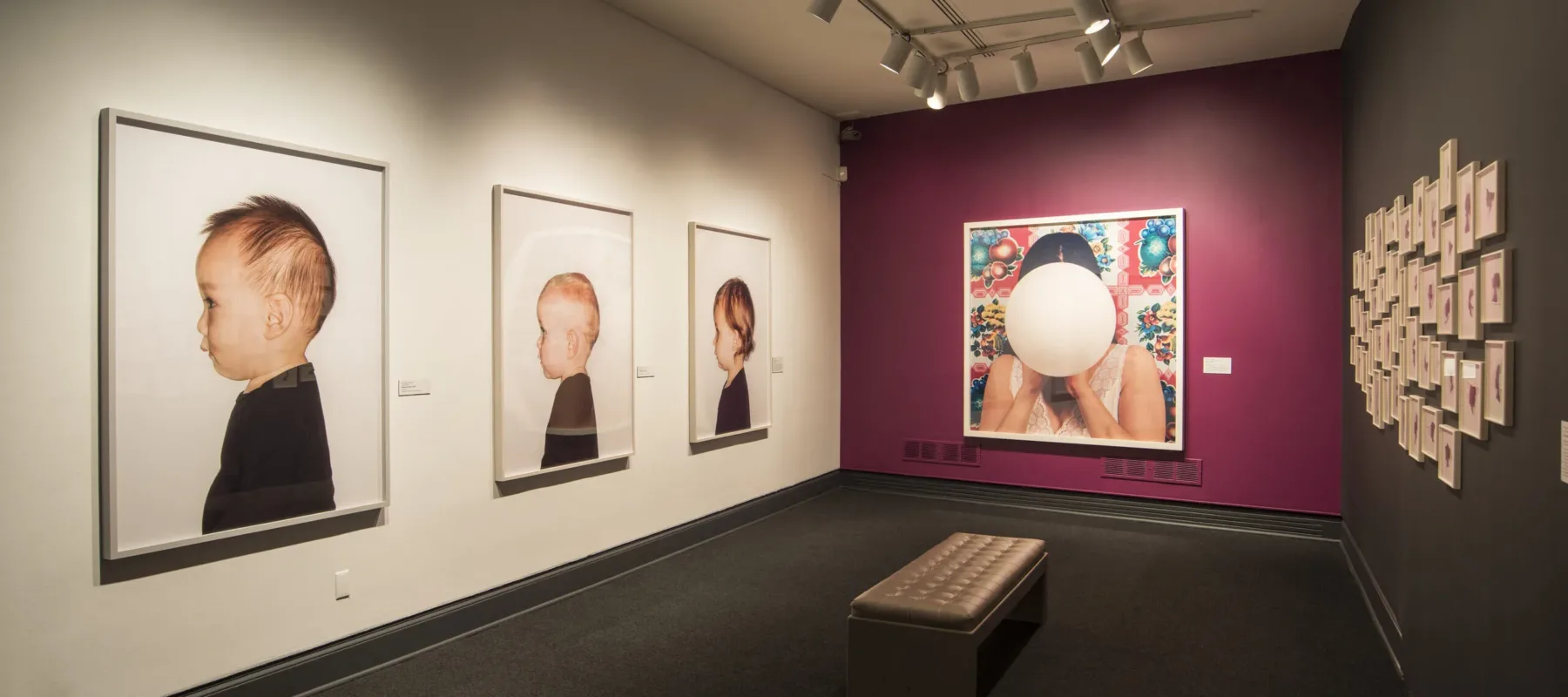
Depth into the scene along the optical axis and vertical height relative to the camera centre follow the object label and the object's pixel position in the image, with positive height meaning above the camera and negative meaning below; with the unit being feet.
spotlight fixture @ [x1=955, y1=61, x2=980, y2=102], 18.94 +5.84
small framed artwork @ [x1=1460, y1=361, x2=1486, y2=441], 7.72 -0.48
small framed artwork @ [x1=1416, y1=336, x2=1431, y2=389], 9.62 -0.23
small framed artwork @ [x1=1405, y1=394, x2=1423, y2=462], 10.32 -0.95
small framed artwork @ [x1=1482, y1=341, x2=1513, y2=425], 6.98 -0.32
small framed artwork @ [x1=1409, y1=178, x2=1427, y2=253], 9.83 +1.52
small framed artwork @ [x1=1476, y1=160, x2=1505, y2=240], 7.14 +1.22
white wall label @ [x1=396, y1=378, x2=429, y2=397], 12.48 -0.61
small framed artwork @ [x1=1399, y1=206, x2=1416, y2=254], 10.54 +1.41
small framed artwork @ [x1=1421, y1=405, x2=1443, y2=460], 9.39 -0.94
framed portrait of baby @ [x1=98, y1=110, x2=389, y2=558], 9.32 +0.14
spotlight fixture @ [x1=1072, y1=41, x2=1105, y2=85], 17.48 +5.84
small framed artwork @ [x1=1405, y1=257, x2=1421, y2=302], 10.20 +0.74
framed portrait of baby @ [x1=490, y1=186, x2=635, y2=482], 14.02 +0.22
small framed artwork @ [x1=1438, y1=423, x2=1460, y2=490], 8.54 -1.13
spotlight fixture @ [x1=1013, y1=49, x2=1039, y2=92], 18.25 +5.90
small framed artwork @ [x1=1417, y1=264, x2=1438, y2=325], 9.25 +0.55
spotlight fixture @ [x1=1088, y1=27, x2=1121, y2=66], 15.98 +5.69
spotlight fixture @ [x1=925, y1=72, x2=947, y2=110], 18.95 +5.79
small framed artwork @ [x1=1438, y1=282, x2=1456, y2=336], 8.57 +0.35
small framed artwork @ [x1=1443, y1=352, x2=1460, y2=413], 8.48 -0.37
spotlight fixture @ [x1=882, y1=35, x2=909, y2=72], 16.92 +5.81
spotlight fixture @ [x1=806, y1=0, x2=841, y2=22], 14.08 +5.55
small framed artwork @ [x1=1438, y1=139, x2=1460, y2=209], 8.64 +1.79
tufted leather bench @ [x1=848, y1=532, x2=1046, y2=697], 9.81 -3.32
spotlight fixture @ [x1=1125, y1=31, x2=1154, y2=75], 16.99 +5.78
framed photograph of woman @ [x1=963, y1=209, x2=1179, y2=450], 20.84 +0.40
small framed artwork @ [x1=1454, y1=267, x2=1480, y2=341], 7.73 +0.36
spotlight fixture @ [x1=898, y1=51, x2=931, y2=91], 17.90 +5.79
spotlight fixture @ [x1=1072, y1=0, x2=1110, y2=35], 14.61 +5.69
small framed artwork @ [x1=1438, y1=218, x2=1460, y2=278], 8.49 +0.91
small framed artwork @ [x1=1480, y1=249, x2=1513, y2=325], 6.98 +0.46
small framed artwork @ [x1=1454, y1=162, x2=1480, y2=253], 7.90 +1.30
